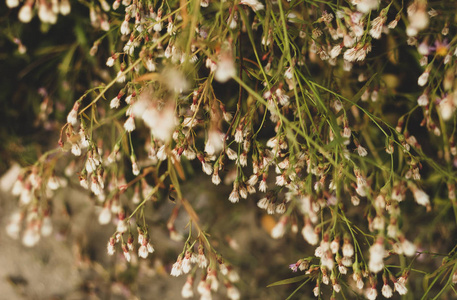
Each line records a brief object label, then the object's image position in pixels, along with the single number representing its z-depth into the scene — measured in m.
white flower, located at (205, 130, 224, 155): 0.51
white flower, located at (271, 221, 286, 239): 0.51
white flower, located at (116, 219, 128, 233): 0.55
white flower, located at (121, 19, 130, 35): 0.55
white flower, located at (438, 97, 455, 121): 0.51
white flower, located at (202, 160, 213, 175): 0.55
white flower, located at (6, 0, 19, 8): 0.55
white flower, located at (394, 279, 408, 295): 0.54
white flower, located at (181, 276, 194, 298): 0.55
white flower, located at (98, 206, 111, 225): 0.58
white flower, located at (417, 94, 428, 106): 0.57
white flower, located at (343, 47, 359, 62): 0.54
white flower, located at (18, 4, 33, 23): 0.54
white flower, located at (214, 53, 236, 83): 0.49
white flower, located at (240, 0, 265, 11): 0.53
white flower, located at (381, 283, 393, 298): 0.55
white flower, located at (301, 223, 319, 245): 0.51
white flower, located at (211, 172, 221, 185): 0.54
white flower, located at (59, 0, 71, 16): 0.54
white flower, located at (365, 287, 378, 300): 0.54
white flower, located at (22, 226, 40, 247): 0.57
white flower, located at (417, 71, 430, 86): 0.55
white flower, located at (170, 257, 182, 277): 0.54
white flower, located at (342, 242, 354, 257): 0.53
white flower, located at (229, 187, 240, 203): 0.54
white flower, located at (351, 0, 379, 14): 0.51
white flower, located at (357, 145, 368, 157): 0.55
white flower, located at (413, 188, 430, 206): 0.51
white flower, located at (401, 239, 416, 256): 0.50
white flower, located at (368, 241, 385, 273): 0.50
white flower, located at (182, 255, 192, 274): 0.54
